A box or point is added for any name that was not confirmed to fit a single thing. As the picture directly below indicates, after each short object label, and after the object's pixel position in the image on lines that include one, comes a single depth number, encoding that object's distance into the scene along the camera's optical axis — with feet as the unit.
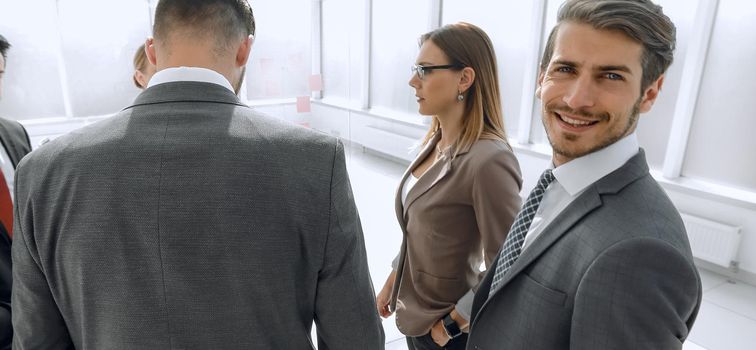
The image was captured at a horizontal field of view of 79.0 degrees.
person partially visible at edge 4.62
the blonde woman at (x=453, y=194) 4.55
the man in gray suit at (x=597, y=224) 2.24
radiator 11.43
